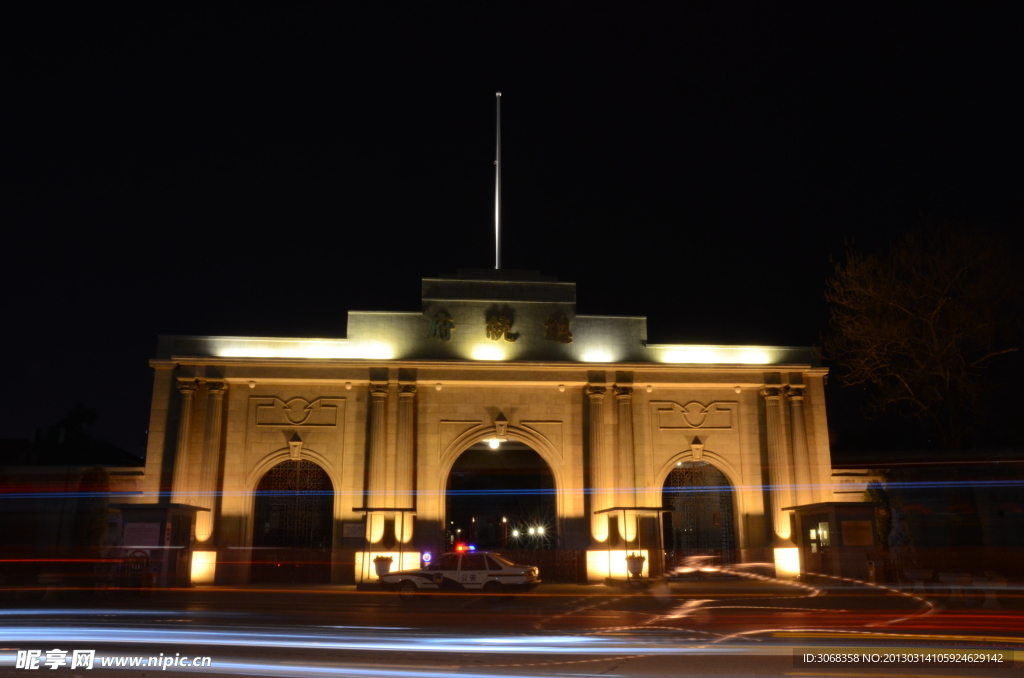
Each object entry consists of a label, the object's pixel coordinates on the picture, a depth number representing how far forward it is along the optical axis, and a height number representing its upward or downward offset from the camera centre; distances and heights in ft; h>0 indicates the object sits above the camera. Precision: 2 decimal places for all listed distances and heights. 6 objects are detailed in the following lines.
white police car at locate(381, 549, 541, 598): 71.41 -4.01
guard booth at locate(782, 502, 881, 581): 84.38 -1.32
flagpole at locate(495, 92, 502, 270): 113.50 +41.89
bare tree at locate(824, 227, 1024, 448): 81.71 +18.99
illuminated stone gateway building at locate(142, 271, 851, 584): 98.63 +11.63
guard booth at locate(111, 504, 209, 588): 81.76 -1.26
